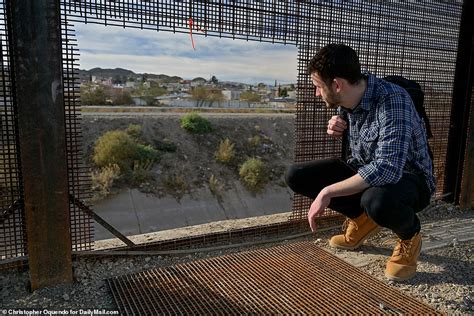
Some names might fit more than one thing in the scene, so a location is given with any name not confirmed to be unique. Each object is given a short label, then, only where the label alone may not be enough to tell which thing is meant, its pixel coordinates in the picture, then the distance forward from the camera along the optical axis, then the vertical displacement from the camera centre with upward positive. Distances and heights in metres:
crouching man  2.60 -0.32
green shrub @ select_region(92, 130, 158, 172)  16.08 -2.26
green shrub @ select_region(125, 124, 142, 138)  18.75 -1.56
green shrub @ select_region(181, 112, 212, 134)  20.25 -1.28
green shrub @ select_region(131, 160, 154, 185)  15.34 -2.88
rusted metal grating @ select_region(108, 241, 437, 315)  2.57 -1.32
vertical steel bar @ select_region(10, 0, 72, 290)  2.50 -0.26
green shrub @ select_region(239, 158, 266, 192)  17.30 -3.26
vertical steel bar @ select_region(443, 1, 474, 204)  4.60 +0.01
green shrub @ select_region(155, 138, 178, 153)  18.33 -2.17
